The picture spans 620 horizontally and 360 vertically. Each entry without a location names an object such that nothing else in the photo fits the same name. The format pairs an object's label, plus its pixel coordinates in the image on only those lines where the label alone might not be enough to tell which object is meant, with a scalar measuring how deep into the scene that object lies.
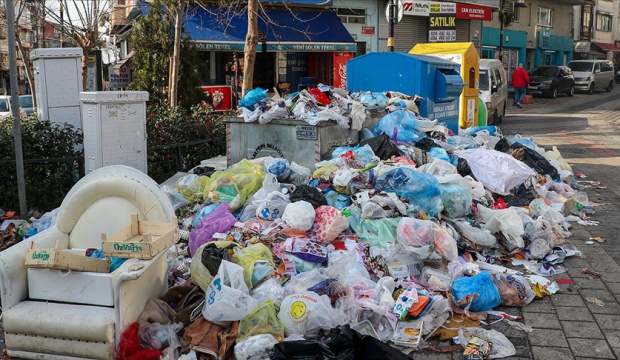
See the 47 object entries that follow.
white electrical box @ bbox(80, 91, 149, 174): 6.47
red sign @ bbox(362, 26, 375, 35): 24.22
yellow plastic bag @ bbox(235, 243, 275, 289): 4.46
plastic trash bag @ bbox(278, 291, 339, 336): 4.01
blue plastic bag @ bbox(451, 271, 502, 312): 4.64
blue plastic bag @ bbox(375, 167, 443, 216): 5.98
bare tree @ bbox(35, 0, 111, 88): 16.08
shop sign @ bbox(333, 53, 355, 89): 20.84
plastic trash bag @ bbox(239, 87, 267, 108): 7.73
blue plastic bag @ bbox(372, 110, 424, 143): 7.80
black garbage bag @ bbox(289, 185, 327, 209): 5.80
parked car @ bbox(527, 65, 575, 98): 30.78
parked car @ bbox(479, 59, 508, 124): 17.66
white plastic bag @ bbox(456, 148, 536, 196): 7.16
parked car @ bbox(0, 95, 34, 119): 18.74
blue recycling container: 9.59
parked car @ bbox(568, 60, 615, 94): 34.69
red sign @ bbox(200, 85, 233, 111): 17.33
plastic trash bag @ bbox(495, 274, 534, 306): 4.79
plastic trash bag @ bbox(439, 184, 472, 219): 6.11
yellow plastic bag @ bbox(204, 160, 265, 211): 6.21
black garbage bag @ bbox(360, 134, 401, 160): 7.17
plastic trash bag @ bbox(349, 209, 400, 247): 5.37
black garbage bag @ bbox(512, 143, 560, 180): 8.38
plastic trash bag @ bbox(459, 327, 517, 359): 4.00
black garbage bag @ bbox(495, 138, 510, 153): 8.95
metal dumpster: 7.24
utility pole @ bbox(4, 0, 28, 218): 5.37
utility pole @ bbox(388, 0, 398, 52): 14.82
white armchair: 3.75
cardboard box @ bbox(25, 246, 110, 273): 3.84
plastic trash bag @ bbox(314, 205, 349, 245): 5.32
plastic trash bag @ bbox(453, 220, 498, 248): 5.78
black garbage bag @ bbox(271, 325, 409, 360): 3.63
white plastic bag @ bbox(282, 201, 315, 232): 5.32
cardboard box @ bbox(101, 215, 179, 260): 3.93
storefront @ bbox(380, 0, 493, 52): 26.03
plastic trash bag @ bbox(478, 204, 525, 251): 5.88
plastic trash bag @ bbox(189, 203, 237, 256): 5.48
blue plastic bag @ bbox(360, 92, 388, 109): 8.32
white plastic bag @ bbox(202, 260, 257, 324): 4.07
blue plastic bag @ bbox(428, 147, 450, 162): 7.48
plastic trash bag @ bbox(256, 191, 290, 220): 5.68
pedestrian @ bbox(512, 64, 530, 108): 25.95
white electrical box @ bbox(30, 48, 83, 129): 7.38
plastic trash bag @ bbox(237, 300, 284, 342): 3.98
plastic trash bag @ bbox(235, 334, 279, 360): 3.81
